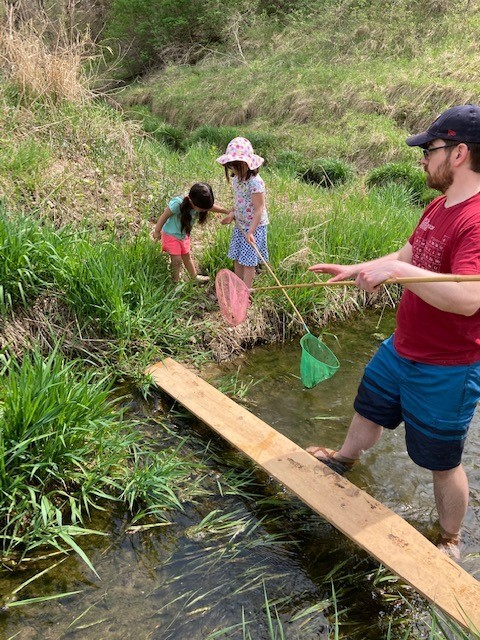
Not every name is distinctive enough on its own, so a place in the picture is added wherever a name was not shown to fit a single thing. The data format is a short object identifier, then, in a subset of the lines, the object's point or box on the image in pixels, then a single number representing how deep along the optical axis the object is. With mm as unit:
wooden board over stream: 2182
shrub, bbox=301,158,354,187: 8602
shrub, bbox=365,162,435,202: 7887
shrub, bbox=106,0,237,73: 19422
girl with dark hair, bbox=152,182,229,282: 4262
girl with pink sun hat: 4246
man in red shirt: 1971
